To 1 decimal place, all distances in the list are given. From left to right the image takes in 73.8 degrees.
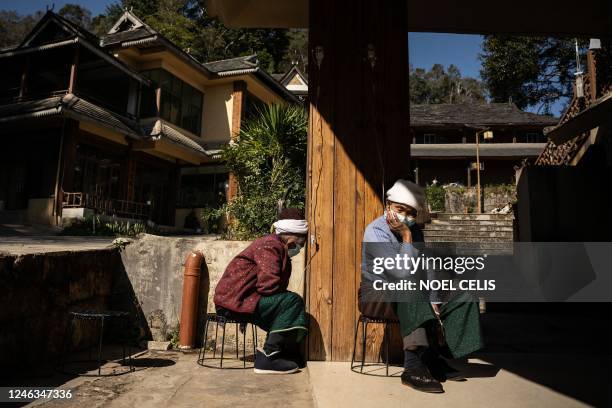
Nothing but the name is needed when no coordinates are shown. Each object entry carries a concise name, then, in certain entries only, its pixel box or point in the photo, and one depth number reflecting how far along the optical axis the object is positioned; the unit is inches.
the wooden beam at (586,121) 253.1
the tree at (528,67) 1119.0
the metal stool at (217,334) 114.6
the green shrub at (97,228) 451.7
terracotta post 137.1
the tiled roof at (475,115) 1027.9
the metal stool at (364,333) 106.3
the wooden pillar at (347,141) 124.6
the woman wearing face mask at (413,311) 97.5
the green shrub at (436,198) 890.1
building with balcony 501.4
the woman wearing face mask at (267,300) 111.8
